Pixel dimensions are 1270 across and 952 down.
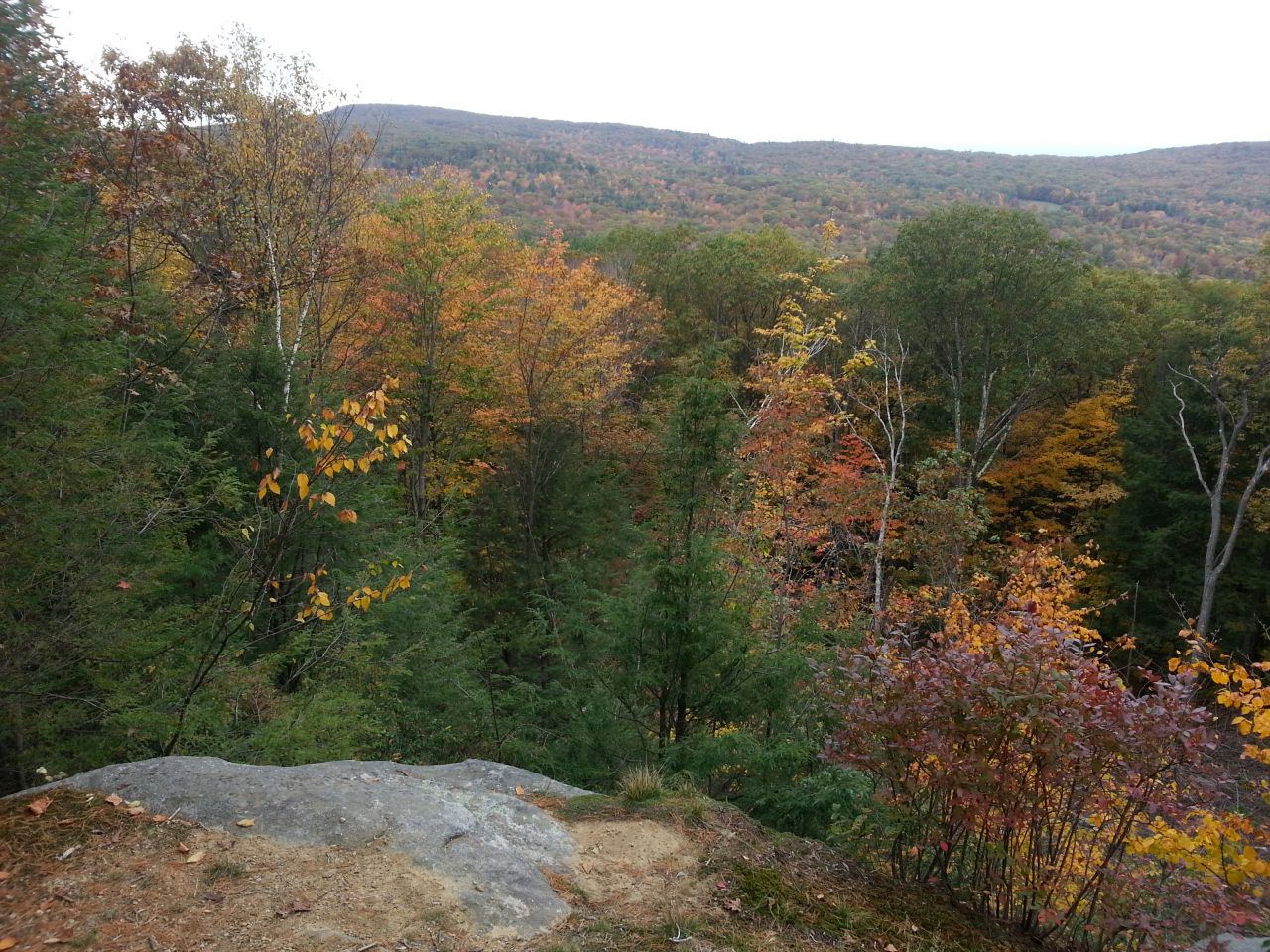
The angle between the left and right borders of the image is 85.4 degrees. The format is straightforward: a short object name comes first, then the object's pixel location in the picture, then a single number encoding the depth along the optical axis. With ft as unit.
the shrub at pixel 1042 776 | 11.30
